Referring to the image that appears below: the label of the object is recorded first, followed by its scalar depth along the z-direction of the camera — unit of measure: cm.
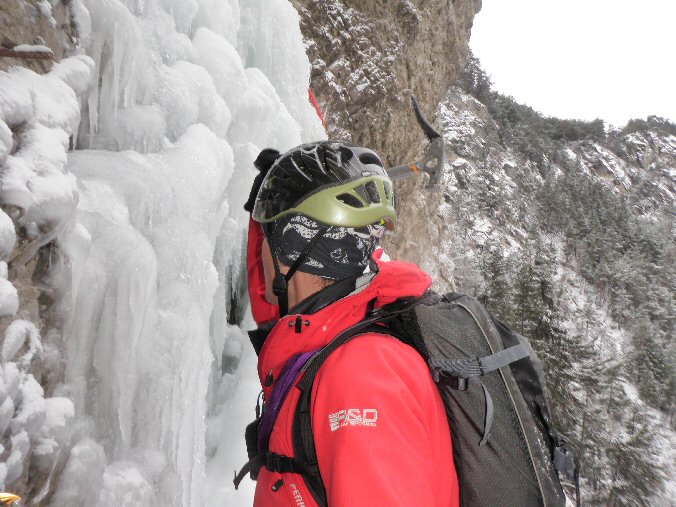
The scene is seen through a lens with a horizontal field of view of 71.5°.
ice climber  98
